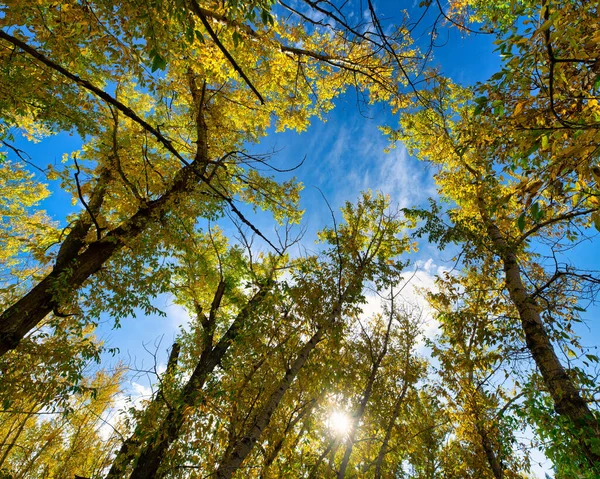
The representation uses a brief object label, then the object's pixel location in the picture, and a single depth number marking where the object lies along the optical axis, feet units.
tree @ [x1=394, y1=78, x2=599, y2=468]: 10.27
